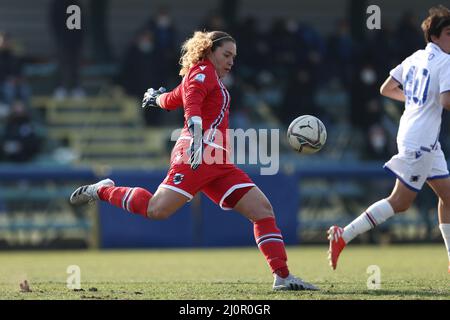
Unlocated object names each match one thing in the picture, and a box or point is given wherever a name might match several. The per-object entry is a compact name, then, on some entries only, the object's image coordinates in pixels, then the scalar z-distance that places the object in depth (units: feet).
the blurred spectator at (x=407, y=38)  69.82
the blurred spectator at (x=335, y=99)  72.49
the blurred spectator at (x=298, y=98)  67.51
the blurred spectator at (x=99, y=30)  72.95
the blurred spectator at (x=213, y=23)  65.41
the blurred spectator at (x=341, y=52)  71.56
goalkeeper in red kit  28.07
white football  30.22
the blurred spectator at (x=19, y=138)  61.05
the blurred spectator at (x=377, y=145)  65.21
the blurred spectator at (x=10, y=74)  65.10
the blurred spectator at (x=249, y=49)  68.80
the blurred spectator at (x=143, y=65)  66.39
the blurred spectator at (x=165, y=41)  66.64
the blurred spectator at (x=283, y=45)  69.97
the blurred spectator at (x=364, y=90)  67.00
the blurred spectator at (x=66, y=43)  65.36
